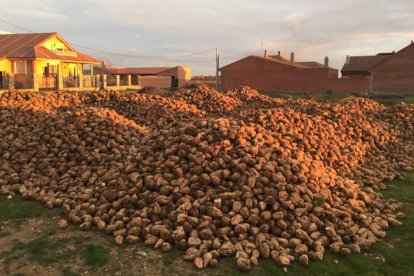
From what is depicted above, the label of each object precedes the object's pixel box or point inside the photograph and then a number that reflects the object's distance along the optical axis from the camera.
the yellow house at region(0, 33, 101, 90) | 27.34
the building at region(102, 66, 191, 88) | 47.59
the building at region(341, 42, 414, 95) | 37.56
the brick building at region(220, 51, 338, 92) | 38.47
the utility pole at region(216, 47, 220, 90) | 41.22
